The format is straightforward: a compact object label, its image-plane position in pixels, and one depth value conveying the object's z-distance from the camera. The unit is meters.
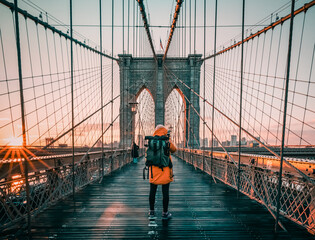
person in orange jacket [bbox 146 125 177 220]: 2.38
